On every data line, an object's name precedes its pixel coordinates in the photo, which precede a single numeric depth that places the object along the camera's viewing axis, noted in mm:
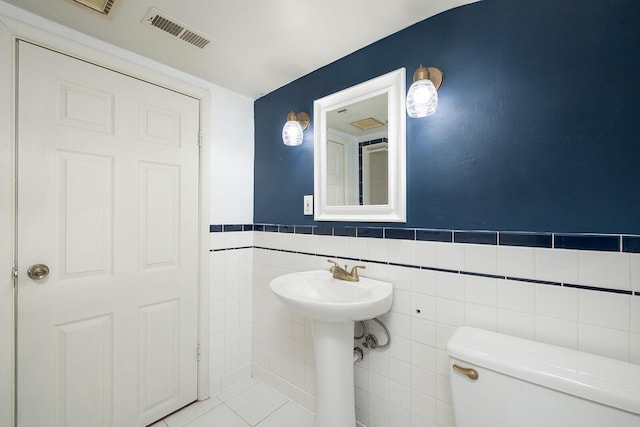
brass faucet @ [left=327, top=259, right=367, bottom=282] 1361
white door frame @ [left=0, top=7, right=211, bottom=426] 1103
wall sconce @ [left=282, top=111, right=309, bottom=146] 1627
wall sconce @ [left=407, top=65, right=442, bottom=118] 1089
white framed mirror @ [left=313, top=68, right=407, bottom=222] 1291
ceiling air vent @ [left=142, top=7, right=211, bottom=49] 1206
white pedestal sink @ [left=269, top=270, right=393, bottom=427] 1222
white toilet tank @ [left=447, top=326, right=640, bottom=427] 701
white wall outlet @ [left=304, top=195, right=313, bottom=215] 1670
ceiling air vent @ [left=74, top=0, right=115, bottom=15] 1123
